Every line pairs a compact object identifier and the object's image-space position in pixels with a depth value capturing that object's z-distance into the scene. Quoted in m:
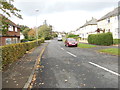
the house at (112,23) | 26.77
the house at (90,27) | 46.88
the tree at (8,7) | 5.97
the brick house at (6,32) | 5.91
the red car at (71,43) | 20.58
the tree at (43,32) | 64.73
